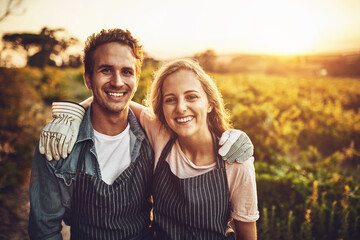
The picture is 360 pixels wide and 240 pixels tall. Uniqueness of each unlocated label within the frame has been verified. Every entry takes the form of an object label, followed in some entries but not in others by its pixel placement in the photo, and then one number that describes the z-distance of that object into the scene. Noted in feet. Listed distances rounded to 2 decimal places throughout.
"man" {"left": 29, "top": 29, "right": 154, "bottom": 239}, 3.91
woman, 3.93
